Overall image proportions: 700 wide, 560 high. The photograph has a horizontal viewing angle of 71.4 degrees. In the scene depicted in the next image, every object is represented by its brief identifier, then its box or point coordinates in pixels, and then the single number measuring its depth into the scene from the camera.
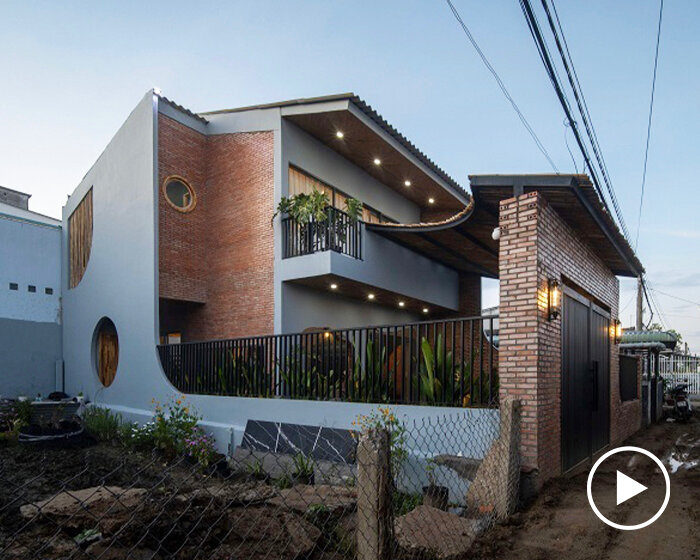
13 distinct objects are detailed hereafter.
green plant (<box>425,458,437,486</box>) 5.82
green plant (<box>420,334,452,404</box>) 6.70
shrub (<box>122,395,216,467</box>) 9.36
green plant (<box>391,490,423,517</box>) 5.36
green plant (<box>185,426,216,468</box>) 9.12
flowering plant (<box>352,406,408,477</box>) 6.18
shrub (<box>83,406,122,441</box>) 11.54
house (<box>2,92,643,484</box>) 6.28
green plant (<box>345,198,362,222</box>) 12.35
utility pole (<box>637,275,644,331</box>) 25.35
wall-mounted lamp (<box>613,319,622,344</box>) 10.21
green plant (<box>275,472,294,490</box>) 6.76
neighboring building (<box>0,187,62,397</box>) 15.22
